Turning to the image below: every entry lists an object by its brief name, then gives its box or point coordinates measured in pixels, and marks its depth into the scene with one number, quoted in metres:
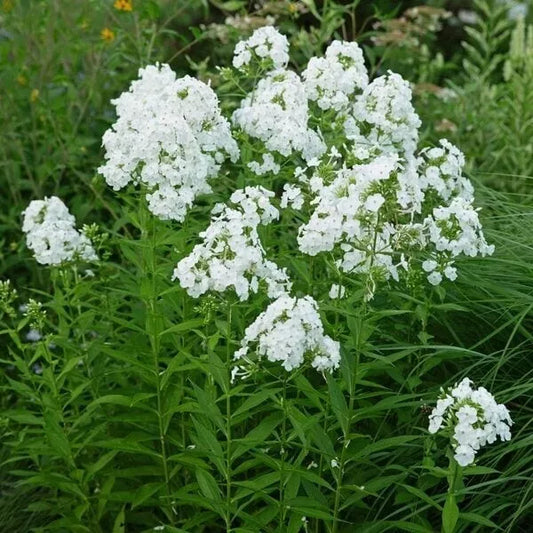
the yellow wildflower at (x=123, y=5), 5.06
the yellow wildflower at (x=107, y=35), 5.40
